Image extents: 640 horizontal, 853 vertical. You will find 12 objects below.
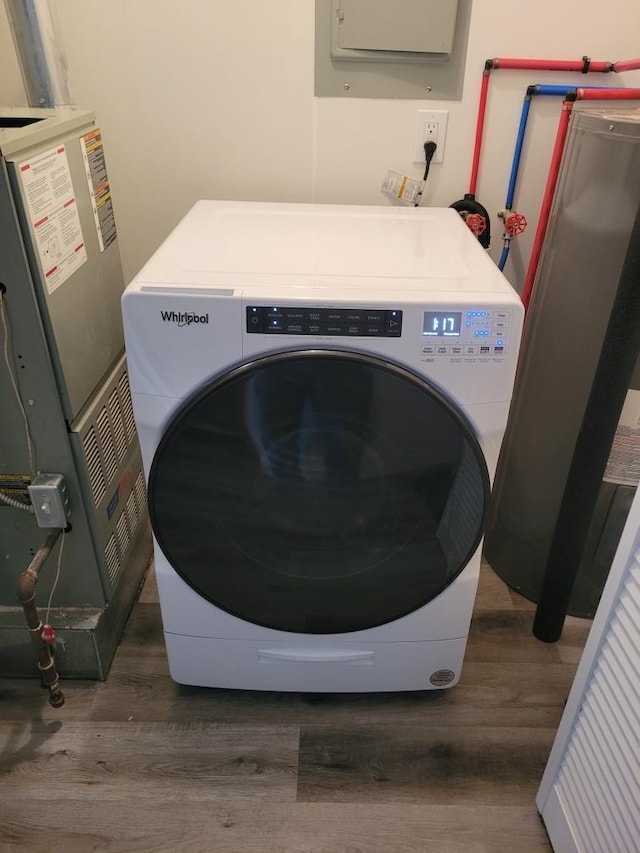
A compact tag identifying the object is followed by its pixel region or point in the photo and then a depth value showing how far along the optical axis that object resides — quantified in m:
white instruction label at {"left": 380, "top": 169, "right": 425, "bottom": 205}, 1.54
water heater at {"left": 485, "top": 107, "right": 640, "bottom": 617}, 1.21
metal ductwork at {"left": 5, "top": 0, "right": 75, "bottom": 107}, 1.24
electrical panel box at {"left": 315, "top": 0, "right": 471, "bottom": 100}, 1.36
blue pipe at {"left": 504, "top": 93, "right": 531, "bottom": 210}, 1.47
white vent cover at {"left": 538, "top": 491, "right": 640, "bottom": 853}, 0.86
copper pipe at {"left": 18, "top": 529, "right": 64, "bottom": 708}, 1.17
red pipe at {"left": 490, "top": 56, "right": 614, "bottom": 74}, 1.42
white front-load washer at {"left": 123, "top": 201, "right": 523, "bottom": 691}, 0.95
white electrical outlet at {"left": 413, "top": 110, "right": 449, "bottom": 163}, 1.49
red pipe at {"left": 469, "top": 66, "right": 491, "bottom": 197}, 1.45
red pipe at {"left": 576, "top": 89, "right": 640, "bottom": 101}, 1.39
